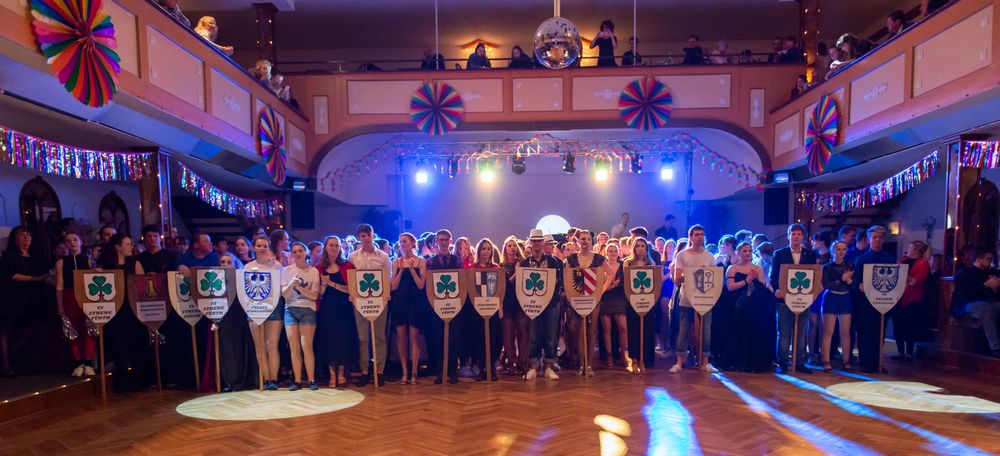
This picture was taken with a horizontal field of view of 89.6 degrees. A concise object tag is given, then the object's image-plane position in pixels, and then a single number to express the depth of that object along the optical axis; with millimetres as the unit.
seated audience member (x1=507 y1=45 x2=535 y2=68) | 8773
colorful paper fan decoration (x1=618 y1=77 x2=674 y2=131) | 8484
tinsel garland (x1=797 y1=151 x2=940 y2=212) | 6191
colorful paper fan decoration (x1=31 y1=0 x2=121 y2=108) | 3604
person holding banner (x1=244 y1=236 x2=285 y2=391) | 4543
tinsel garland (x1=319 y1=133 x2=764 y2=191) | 10453
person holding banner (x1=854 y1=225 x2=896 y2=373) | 5164
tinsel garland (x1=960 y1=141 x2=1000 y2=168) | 5426
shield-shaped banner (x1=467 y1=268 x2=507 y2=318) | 4762
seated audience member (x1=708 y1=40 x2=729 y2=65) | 8922
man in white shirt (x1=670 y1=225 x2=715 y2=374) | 5156
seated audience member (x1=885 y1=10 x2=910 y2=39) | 6055
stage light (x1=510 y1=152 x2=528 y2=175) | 10578
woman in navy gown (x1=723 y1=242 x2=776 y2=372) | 5105
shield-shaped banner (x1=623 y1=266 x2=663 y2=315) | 5023
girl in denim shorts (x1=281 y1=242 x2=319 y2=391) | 4543
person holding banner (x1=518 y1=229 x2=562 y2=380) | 4965
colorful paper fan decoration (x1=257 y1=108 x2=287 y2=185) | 7203
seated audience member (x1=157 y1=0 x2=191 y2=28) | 5240
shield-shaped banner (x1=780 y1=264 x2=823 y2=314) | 4969
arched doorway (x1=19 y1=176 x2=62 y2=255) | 6789
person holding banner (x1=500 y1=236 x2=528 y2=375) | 5086
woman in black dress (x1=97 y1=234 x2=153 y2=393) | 4719
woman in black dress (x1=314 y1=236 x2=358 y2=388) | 4746
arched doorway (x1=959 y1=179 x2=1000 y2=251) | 7234
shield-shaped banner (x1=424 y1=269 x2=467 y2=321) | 4699
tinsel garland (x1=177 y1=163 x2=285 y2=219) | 6547
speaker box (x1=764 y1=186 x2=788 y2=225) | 8930
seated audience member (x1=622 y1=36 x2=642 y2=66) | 8742
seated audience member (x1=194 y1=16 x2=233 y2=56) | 6273
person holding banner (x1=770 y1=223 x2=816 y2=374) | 5102
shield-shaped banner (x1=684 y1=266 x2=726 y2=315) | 5000
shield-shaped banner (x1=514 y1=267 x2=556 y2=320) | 4777
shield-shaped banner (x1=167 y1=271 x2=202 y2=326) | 4578
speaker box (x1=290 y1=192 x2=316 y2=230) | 9422
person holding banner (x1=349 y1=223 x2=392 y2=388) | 4754
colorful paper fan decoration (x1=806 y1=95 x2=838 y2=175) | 6945
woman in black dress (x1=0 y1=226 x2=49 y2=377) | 4891
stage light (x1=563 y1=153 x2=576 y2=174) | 10520
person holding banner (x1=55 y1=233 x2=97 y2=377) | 4801
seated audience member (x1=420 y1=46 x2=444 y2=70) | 8914
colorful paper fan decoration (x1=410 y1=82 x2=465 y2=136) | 8625
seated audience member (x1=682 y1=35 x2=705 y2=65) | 8812
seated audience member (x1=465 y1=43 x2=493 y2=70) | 9023
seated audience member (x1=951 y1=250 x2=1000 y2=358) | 4988
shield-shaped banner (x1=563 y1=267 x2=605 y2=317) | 4895
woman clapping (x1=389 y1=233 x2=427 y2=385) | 4852
